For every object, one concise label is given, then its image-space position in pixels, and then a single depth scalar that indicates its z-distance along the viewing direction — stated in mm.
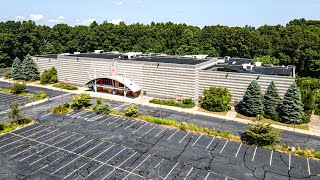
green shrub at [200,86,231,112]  45894
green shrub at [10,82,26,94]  56969
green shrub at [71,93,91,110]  46219
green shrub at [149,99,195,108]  48425
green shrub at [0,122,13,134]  36812
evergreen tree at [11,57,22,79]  71875
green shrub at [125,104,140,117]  42375
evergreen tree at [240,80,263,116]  42875
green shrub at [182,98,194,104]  49156
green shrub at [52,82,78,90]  61875
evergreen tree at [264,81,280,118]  42531
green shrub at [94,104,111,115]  44125
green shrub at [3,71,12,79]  75125
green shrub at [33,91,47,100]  54200
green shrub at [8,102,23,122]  38375
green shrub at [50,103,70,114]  44938
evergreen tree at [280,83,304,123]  39969
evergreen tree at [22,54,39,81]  69438
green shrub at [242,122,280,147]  31688
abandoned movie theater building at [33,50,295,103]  47625
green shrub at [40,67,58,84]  67188
